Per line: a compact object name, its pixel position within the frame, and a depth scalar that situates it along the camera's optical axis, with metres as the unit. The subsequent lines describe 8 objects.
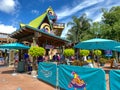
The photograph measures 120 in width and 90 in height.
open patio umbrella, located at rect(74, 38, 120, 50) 5.79
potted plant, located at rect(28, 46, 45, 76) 6.08
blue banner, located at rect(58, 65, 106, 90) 2.83
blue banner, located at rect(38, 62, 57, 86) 4.42
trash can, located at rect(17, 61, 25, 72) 7.26
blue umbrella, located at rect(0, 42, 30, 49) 6.71
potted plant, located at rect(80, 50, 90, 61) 9.56
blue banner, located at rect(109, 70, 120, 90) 2.54
